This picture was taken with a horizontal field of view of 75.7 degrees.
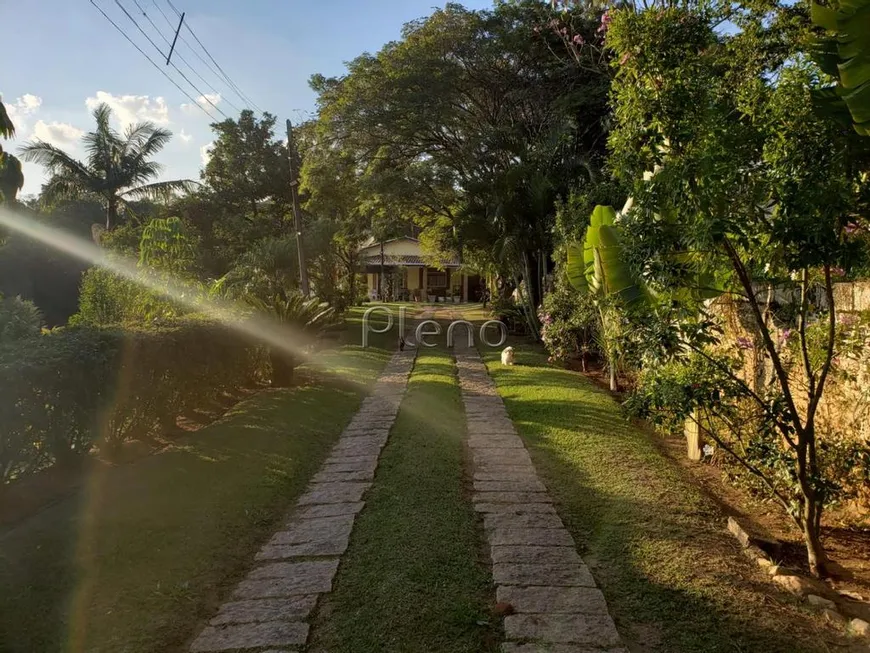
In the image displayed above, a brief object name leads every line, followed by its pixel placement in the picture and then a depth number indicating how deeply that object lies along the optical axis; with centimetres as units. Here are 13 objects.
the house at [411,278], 3662
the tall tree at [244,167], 2898
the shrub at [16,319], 609
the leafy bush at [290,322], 989
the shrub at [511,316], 1831
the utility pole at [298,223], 1648
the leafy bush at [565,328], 1183
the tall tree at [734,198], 305
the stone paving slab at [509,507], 462
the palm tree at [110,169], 2461
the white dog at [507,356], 1261
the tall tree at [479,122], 1537
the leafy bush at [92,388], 436
